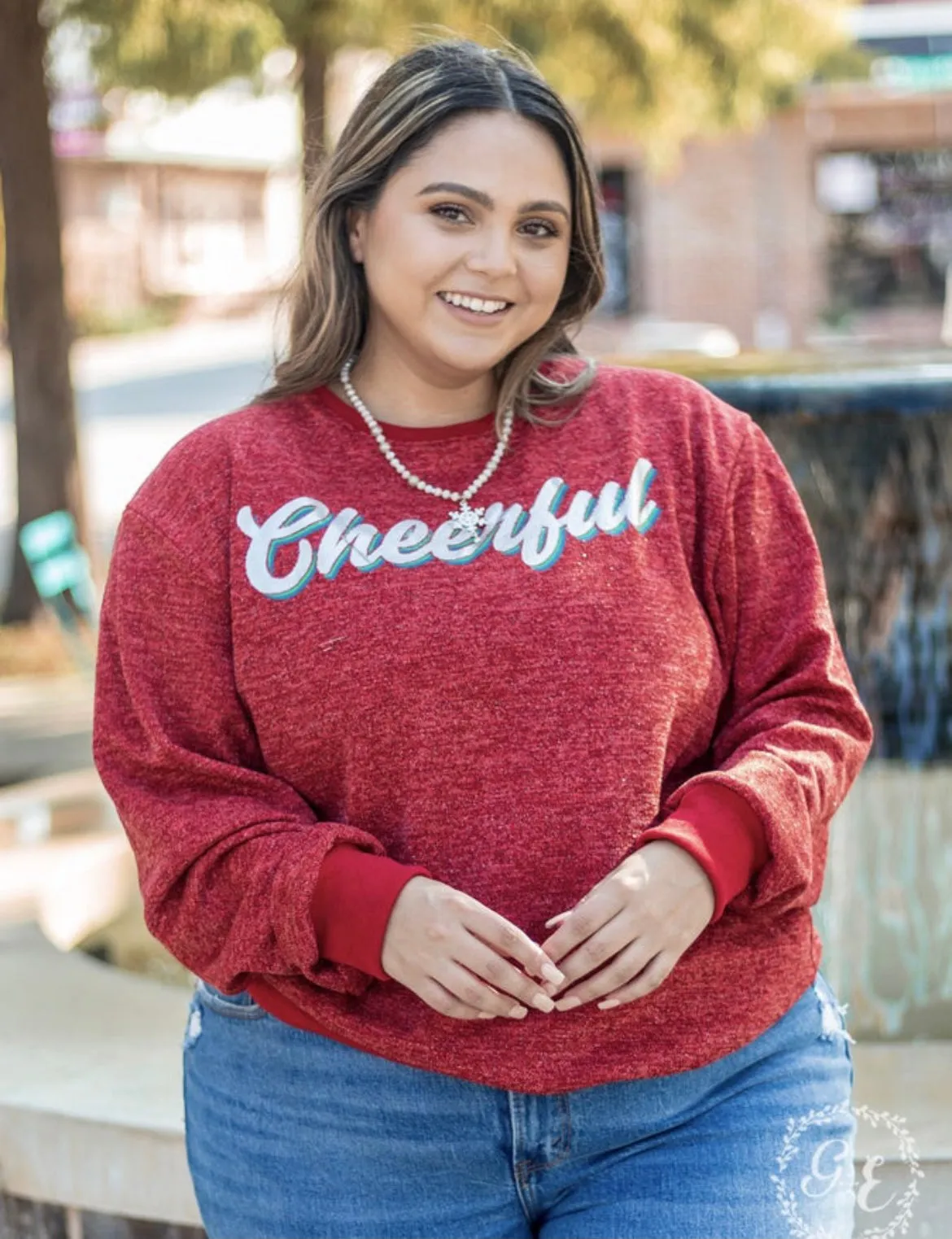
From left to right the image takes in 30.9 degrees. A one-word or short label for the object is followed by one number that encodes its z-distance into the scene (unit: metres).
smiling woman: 1.64
